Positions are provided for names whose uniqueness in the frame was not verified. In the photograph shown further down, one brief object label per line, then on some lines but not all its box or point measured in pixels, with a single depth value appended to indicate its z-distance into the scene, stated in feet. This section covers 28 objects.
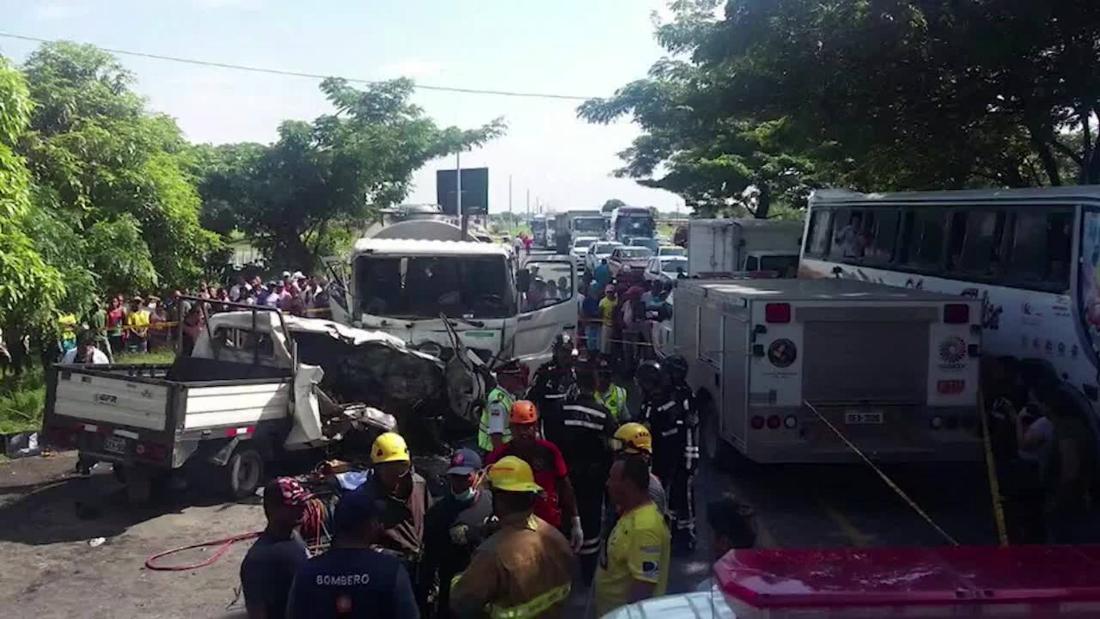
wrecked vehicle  32.86
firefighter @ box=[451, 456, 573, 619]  14.39
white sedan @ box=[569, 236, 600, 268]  150.16
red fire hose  28.89
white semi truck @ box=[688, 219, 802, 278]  80.94
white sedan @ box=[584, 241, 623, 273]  124.26
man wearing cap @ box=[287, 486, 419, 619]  12.85
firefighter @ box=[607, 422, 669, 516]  20.99
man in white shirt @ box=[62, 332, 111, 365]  44.55
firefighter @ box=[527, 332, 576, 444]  24.91
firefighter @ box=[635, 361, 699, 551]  27.63
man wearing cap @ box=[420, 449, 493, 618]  17.22
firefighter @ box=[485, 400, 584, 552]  21.26
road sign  103.45
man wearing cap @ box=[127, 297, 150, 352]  64.23
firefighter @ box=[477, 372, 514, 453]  27.68
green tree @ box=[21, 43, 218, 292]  58.80
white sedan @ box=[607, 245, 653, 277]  104.98
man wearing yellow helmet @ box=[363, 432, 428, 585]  18.56
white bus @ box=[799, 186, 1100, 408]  33.81
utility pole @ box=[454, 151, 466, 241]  97.91
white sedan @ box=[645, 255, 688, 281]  104.48
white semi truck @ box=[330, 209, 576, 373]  47.06
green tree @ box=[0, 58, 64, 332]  36.68
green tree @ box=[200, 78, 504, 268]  93.86
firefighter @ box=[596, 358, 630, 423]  29.07
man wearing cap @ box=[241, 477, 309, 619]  15.47
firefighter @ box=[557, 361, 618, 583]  24.57
